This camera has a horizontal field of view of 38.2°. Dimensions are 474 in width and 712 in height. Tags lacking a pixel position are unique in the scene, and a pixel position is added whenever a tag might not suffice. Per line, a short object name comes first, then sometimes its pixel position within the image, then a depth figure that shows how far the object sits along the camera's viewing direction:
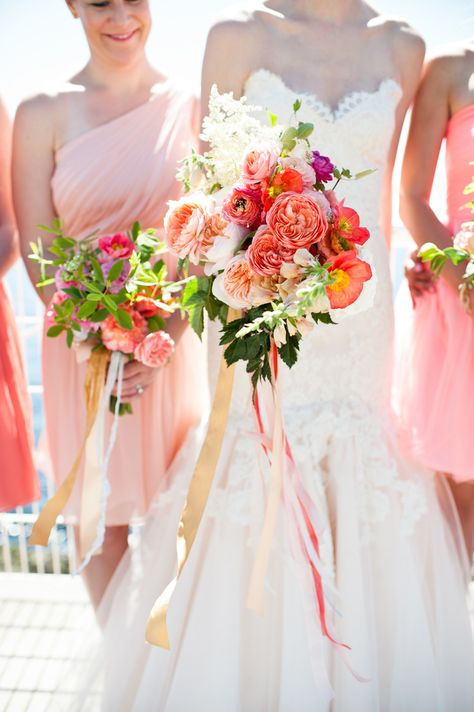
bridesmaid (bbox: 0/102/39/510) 2.30
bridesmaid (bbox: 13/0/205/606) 2.11
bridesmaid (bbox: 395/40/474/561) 2.08
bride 1.88
